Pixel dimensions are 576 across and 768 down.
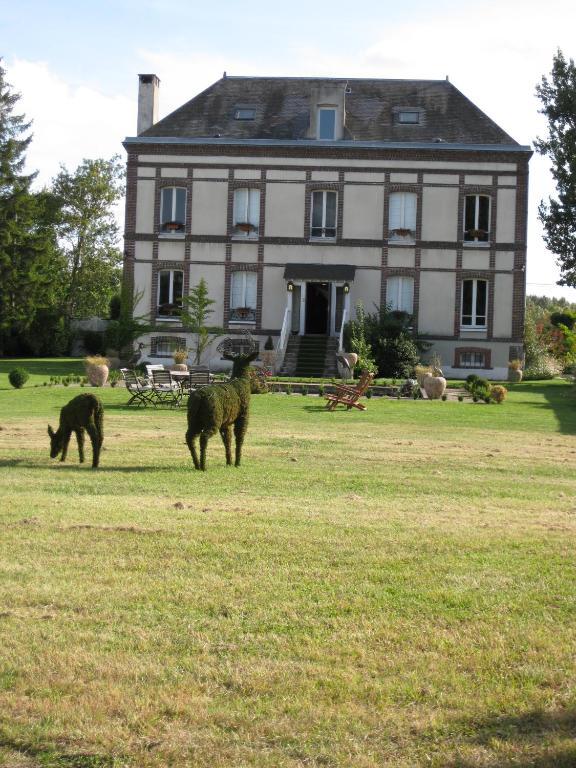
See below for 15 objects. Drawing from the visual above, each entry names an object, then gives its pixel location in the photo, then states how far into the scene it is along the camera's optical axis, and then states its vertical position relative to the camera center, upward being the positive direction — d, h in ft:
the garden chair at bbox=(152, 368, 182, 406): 69.67 -1.79
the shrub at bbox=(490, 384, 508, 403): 78.89 -1.55
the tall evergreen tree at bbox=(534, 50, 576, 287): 121.77 +29.18
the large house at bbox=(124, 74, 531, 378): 115.85 +17.77
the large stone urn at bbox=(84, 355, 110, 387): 84.84 -0.83
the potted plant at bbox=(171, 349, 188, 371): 106.93 +0.91
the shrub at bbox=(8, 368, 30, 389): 81.76 -1.55
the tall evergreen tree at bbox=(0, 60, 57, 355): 148.36 +18.74
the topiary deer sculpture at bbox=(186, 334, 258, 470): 36.83 -1.77
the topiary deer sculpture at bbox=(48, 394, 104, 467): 37.47 -2.33
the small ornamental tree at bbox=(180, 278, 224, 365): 112.78 +5.70
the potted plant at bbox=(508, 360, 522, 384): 113.39 +0.55
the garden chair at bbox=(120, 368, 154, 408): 68.85 -1.98
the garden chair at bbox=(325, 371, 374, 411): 69.41 -1.91
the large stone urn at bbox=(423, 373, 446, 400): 82.07 -1.19
